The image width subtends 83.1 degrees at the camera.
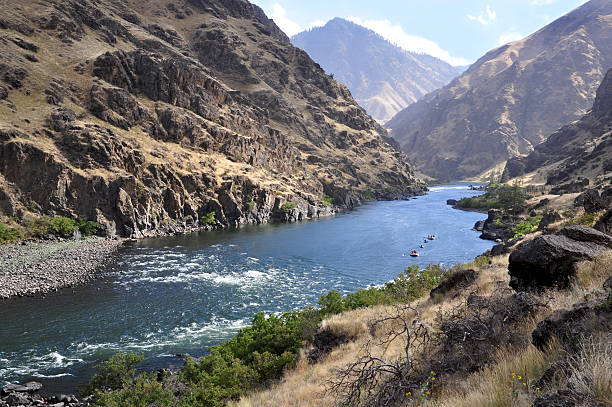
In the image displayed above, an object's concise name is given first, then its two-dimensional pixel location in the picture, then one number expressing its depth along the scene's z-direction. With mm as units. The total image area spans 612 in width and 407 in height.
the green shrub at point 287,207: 100125
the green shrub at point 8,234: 51312
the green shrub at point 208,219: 83688
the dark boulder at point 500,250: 36153
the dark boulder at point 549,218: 51175
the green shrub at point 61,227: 57944
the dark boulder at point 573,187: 97131
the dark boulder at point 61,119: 73269
